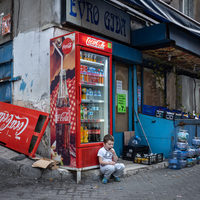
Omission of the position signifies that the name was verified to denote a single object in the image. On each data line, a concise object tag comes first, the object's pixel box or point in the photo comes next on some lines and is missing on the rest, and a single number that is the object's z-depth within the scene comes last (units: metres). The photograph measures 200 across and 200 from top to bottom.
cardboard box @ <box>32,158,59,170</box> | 4.86
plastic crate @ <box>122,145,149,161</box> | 6.66
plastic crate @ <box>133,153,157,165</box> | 6.25
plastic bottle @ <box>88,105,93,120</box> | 5.52
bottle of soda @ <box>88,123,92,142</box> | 5.45
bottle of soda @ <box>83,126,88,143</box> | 5.25
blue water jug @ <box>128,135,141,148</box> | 6.89
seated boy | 4.93
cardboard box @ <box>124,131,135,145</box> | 7.22
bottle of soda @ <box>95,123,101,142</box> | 5.52
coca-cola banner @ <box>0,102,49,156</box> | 5.55
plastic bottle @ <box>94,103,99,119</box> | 5.84
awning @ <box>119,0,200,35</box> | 5.95
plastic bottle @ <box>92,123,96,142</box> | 5.50
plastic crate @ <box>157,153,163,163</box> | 6.56
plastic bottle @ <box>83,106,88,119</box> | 5.38
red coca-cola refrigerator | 4.92
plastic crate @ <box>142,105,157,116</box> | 8.05
